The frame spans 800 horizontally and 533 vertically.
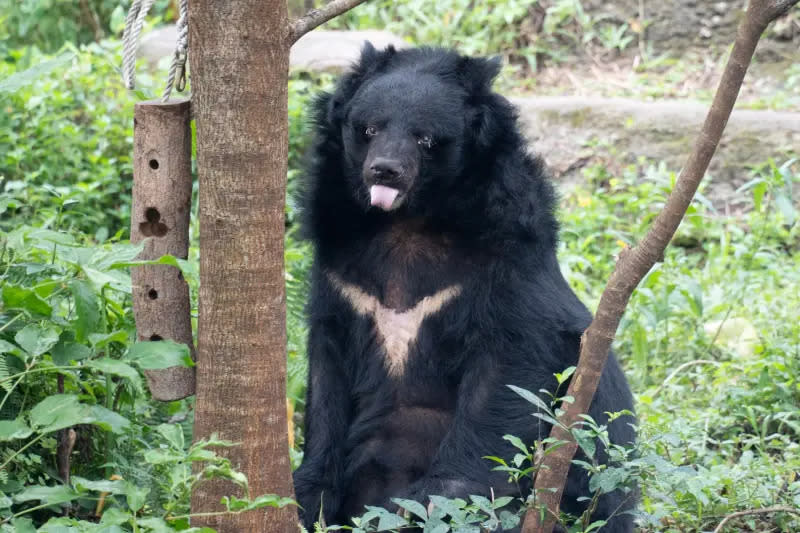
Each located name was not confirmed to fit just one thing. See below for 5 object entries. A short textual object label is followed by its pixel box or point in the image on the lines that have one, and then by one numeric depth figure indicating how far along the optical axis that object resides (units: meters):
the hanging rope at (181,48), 5.37
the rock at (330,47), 16.97
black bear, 6.75
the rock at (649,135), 14.47
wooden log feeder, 5.53
